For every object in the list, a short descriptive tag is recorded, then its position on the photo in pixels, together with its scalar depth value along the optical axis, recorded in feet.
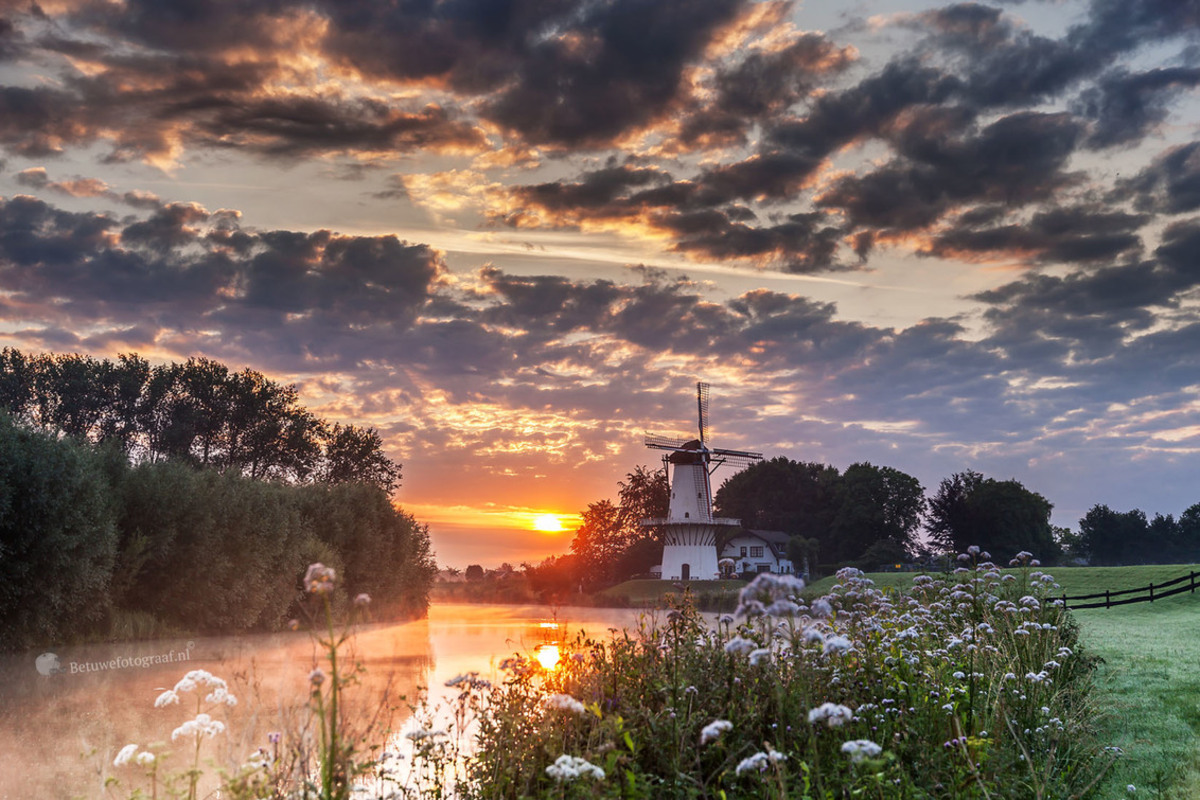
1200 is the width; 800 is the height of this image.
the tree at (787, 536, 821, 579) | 274.77
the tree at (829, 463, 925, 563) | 301.84
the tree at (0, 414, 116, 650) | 85.76
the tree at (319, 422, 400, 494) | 217.56
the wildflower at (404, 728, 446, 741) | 23.59
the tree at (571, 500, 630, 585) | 286.66
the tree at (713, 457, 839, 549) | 321.32
